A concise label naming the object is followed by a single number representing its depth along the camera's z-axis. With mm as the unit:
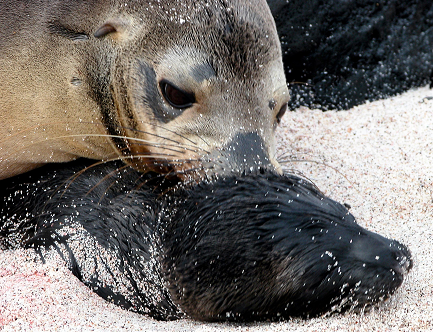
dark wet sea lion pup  5227
